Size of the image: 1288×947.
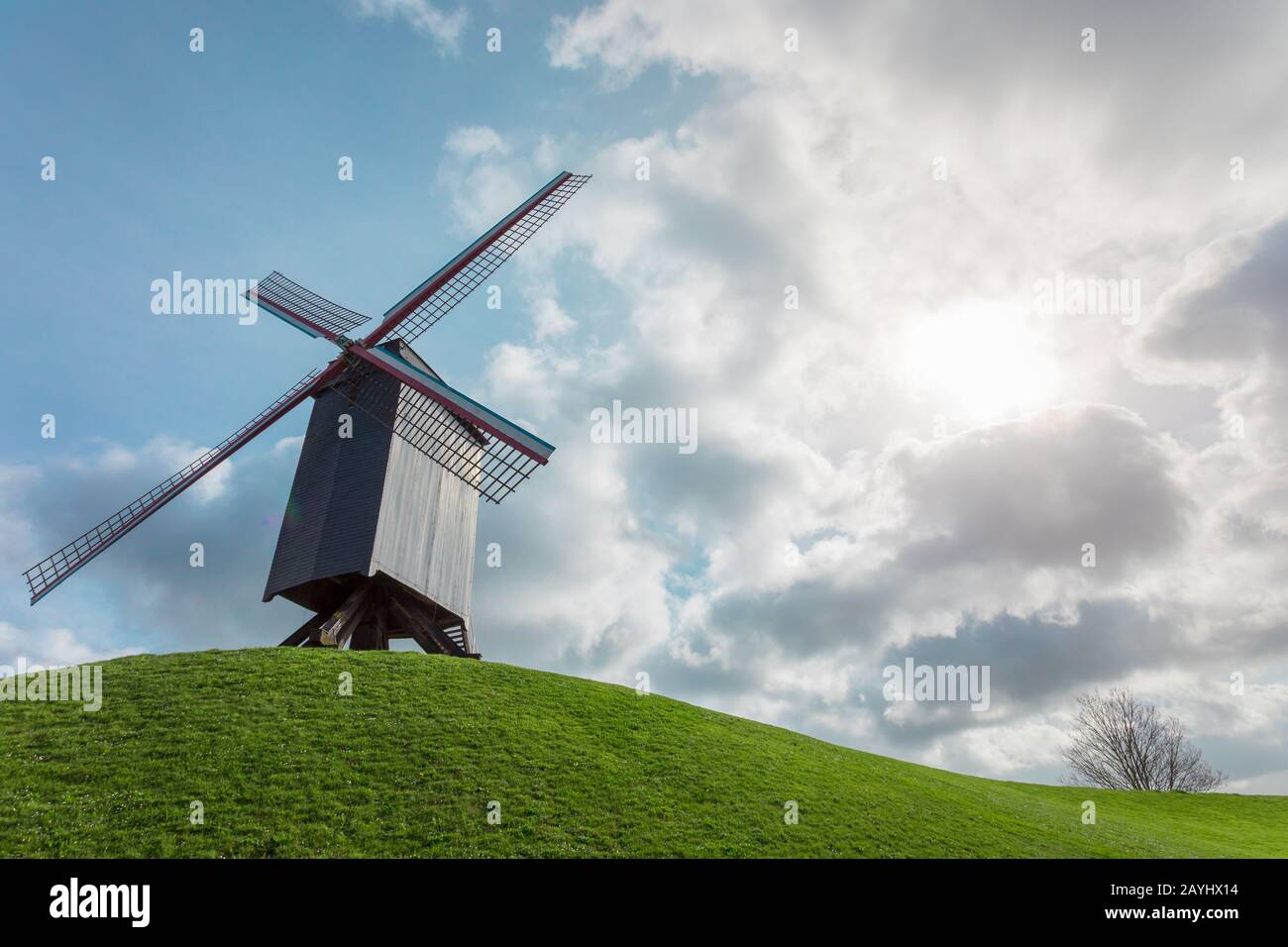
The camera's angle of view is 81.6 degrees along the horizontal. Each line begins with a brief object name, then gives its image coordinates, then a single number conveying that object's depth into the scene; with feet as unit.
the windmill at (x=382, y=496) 87.76
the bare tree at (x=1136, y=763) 187.73
